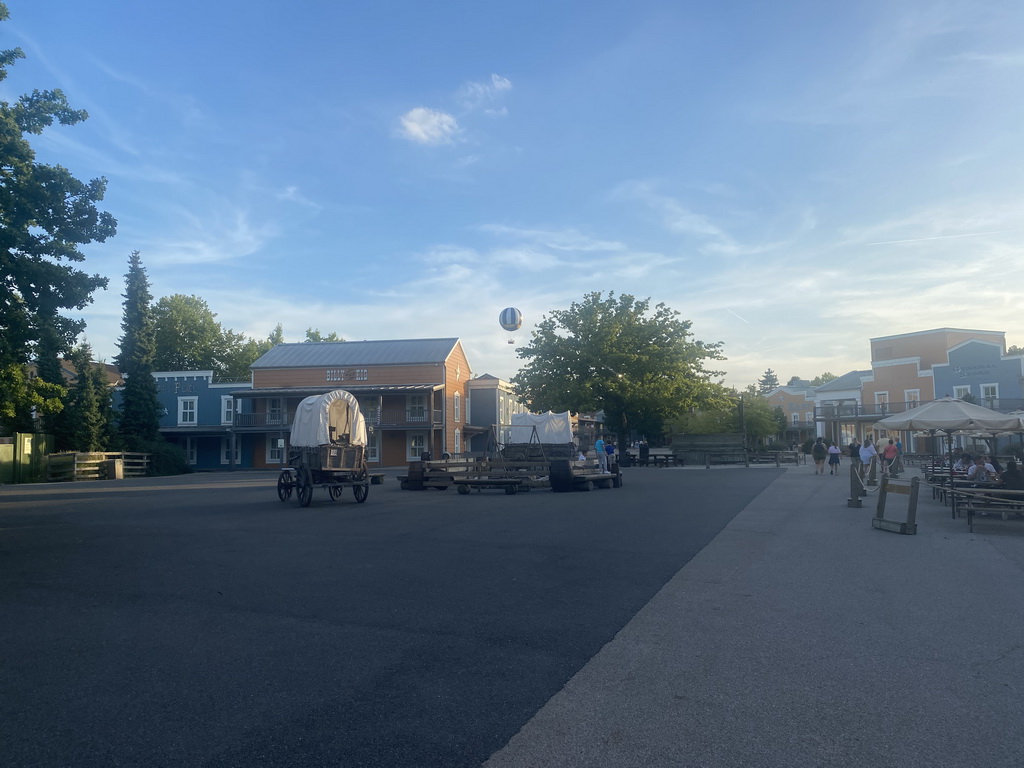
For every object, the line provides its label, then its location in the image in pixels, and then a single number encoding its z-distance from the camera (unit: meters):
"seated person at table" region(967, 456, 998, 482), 17.91
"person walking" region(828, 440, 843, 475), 32.97
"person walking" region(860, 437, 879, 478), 29.28
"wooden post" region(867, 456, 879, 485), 25.56
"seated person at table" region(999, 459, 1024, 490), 14.92
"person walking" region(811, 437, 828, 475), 32.06
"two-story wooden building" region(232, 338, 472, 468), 48.75
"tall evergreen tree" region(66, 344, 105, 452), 41.12
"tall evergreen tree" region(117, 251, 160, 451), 46.75
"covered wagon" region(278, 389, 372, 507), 19.51
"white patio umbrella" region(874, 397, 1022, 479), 15.77
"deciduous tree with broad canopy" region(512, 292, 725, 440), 47.56
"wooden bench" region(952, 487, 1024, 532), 13.29
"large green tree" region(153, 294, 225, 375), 76.69
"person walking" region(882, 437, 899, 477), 27.52
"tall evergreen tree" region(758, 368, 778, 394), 166.45
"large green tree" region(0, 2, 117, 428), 16.89
